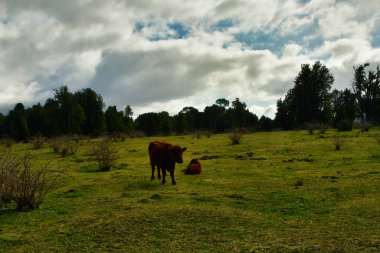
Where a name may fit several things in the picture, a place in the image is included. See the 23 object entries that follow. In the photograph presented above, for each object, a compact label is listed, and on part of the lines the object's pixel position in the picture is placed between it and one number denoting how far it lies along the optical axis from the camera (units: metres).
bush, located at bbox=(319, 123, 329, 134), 45.50
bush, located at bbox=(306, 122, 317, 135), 44.03
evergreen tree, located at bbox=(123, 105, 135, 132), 94.03
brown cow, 15.26
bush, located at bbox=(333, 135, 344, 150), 25.83
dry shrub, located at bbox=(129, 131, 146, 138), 58.82
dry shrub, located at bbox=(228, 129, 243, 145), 34.44
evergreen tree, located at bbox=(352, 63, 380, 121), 74.56
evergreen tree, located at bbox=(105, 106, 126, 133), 89.04
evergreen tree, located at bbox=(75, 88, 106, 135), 76.25
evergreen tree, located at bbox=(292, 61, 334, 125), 73.25
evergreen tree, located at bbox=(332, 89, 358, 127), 65.88
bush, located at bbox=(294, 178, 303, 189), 13.81
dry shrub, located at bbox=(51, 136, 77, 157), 29.81
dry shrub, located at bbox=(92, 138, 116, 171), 20.33
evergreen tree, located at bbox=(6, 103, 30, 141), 81.62
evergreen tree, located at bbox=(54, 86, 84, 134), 61.88
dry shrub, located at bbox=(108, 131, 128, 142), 46.69
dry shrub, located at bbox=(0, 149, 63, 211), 11.00
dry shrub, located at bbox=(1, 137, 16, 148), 39.16
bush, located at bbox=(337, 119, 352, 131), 47.75
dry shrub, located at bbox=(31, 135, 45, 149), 37.77
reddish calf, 17.80
